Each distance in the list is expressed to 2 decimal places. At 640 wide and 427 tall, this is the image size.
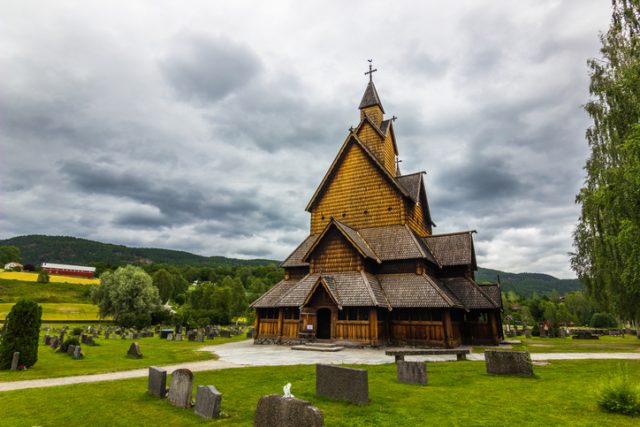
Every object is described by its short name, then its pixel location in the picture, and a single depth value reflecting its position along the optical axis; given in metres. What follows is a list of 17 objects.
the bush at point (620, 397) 7.02
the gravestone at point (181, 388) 8.09
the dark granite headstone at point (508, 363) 11.24
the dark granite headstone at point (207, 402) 7.14
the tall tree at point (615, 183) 13.58
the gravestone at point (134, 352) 17.67
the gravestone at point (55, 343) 20.88
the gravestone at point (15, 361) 13.52
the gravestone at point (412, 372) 10.14
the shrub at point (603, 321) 78.19
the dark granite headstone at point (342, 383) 7.92
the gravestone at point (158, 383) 8.84
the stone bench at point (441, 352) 15.46
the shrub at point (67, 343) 19.02
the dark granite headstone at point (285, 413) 5.03
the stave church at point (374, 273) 21.92
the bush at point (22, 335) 13.86
